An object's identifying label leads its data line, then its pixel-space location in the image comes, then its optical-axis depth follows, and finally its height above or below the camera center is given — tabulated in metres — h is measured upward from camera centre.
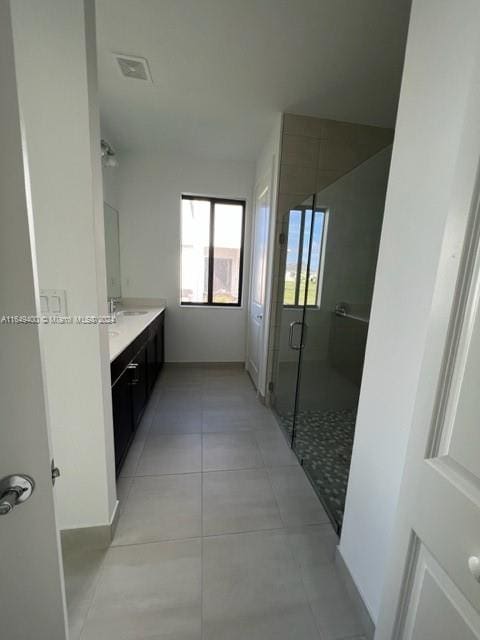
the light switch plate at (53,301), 1.14 -0.16
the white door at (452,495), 0.53 -0.46
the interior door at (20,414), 0.48 -0.30
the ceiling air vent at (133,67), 1.89 +1.47
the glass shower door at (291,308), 2.48 -0.33
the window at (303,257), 2.45 +0.18
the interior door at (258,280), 2.99 -0.08
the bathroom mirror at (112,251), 3.13 +0.20
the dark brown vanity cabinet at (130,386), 1.71 -0.91
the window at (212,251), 3.79 +0.30
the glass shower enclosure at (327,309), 2.43 -0.34
